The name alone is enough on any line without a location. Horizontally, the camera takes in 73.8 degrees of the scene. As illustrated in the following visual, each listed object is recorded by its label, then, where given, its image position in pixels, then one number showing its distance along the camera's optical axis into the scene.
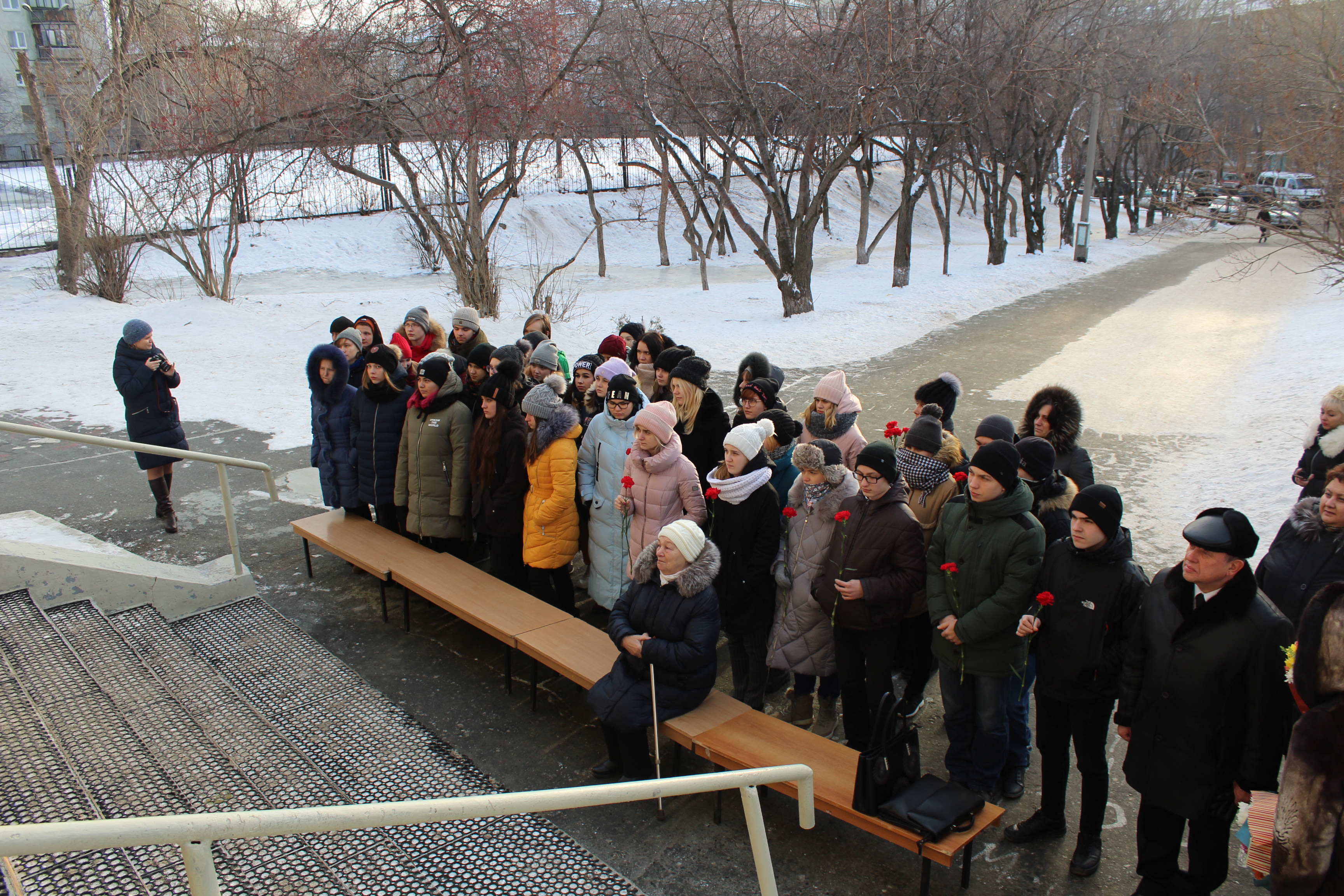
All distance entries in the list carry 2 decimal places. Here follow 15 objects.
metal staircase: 3.39
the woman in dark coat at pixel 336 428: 6.65
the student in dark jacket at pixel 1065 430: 5.35
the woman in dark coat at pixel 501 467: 5.72
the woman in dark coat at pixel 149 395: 7.13
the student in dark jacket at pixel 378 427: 6.18
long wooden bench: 3.70
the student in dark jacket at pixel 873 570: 4.24
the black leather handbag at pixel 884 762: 3.55
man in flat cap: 3.10
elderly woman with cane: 4.18
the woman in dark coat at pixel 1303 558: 3.94
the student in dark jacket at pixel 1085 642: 3.63
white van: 11.57
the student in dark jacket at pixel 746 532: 4.66
